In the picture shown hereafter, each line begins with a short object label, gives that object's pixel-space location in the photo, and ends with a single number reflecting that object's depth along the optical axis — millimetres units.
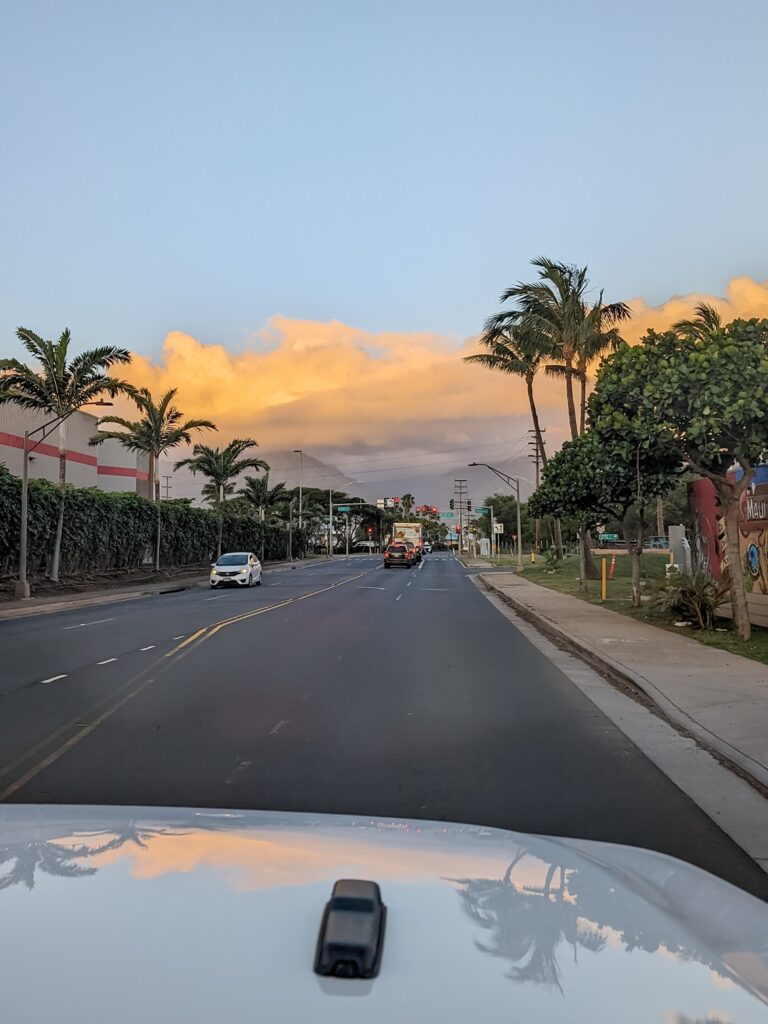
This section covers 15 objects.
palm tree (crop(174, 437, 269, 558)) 54719
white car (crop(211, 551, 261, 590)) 37156
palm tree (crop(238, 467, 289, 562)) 75250
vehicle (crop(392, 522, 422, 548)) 80188
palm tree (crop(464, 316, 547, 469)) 43125
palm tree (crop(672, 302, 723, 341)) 30322
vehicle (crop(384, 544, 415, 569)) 62969
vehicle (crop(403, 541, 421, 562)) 71862
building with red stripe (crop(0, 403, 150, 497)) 49744
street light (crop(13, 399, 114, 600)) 27422
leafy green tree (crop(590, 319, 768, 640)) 12891
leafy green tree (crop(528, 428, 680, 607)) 16547
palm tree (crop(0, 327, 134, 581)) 31828
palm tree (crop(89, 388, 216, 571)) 42406
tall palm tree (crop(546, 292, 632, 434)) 34844
